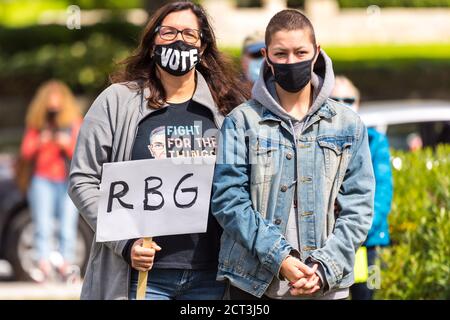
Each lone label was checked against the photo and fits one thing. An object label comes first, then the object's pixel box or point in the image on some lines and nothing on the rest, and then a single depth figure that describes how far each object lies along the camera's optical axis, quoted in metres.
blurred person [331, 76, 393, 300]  8.63
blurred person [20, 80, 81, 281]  15.23
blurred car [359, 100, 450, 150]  14.71
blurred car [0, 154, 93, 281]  15.58
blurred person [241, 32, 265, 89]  9.85
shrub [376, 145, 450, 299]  9.37
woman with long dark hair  6.39
